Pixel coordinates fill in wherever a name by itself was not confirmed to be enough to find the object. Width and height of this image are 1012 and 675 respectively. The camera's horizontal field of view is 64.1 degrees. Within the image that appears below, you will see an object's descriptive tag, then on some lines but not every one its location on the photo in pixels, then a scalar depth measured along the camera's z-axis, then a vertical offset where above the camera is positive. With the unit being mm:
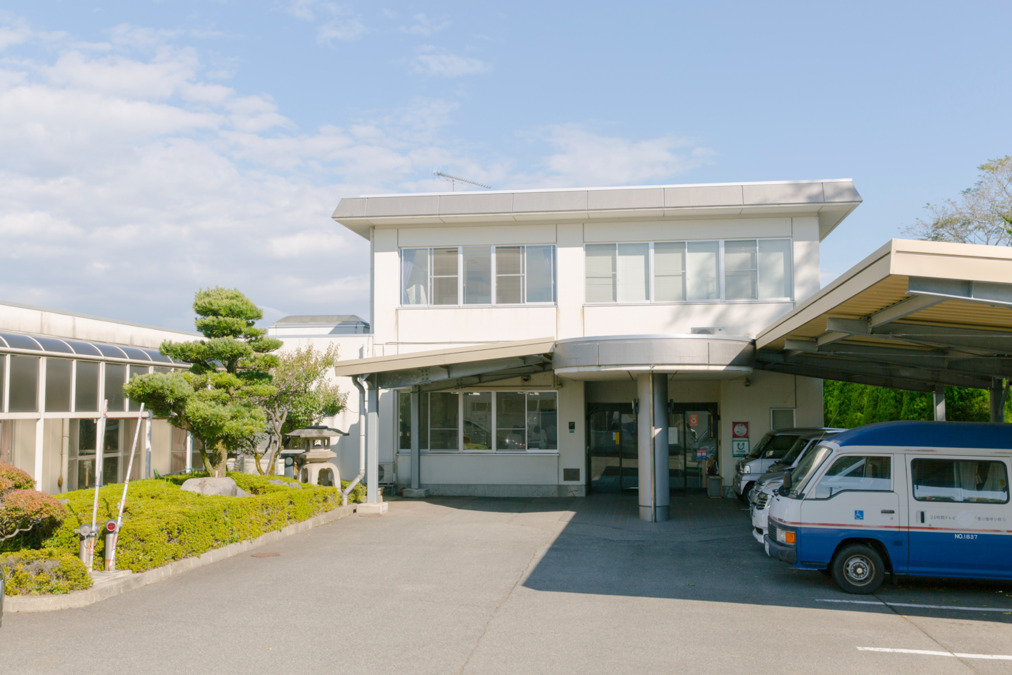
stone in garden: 14883 -1376
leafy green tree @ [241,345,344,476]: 19625 +283
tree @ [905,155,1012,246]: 30750 +7382
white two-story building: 19953 +2840
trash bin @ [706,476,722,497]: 20703 -1971
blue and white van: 10062 -1267
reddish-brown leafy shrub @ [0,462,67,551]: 9656 -1214
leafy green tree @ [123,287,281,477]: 15148 +580
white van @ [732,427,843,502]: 17844 -1054
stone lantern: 18672 -1048
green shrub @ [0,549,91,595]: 9375 -1880
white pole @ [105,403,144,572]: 10531 -1854
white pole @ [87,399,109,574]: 10133 -1407
